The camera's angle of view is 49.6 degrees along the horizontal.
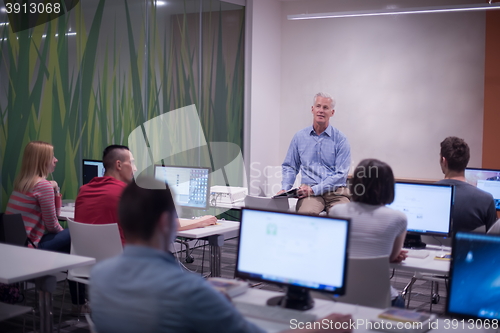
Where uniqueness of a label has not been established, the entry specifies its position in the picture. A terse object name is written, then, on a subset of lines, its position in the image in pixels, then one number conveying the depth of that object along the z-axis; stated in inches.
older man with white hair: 209.5
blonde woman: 167.0
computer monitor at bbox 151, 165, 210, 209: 195.9
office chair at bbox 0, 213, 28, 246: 146.2
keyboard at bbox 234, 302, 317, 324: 86.7
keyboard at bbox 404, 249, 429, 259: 134.5
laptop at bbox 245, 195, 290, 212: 204.8
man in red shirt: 148.3
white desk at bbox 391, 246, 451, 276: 122.7
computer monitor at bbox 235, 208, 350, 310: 89.9
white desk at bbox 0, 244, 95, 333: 110.0
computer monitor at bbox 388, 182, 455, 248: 139.4
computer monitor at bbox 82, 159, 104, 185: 217.6
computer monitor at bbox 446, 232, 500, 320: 77.7
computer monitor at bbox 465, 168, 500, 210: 190.9
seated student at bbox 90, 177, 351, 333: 58.9
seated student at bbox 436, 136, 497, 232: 145.1
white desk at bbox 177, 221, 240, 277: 169.6
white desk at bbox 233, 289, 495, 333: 83.7
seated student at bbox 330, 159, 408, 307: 110.2
